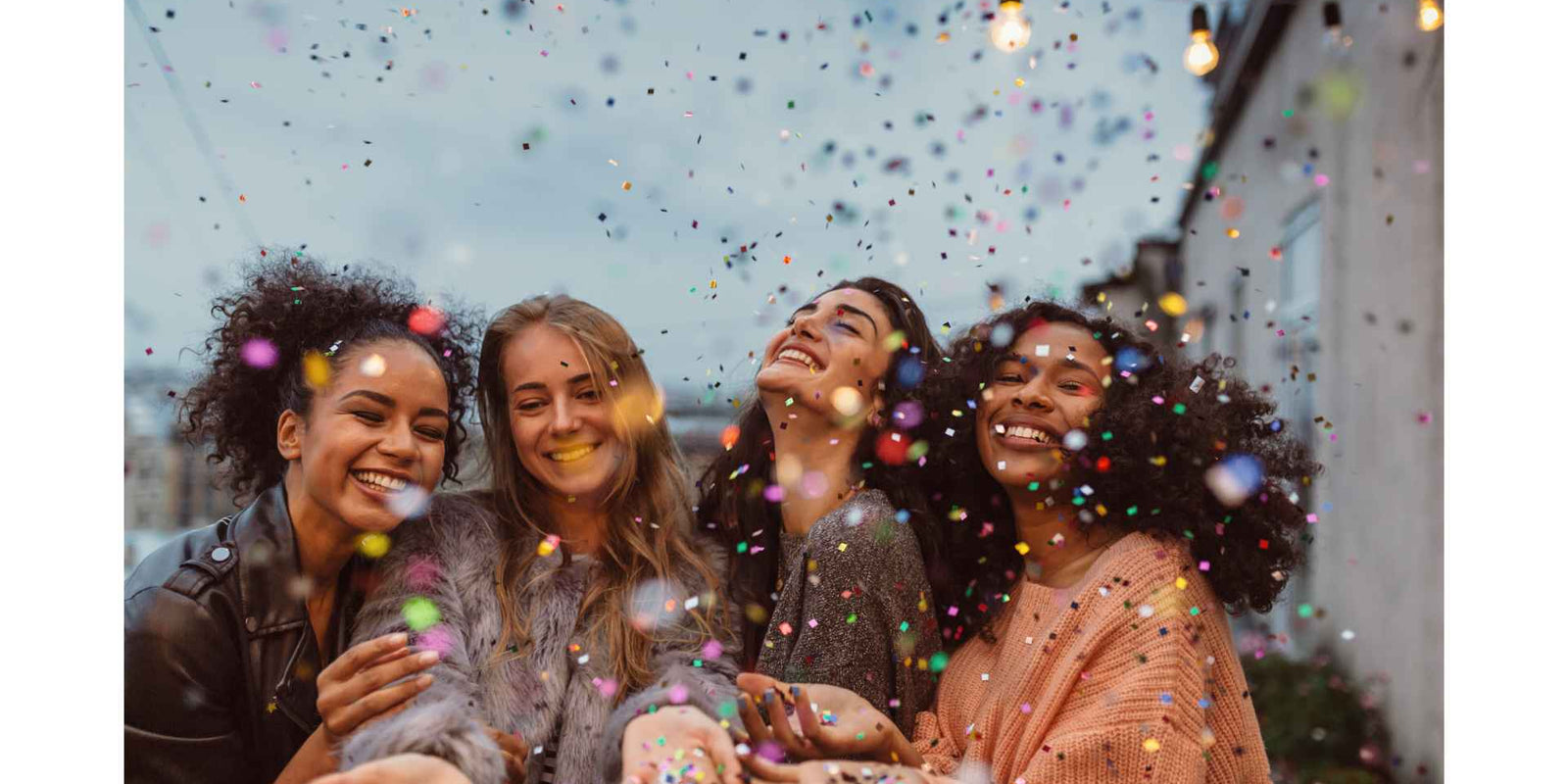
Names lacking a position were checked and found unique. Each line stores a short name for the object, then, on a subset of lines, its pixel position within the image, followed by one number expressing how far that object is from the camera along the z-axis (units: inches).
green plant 127.5
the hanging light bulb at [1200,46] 94.7
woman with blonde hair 80.3
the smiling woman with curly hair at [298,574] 79.0
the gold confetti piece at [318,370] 83.1
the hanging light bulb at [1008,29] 95.7
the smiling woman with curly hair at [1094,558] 73.9
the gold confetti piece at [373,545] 83.7
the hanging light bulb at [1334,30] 125.7
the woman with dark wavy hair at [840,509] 79.8
